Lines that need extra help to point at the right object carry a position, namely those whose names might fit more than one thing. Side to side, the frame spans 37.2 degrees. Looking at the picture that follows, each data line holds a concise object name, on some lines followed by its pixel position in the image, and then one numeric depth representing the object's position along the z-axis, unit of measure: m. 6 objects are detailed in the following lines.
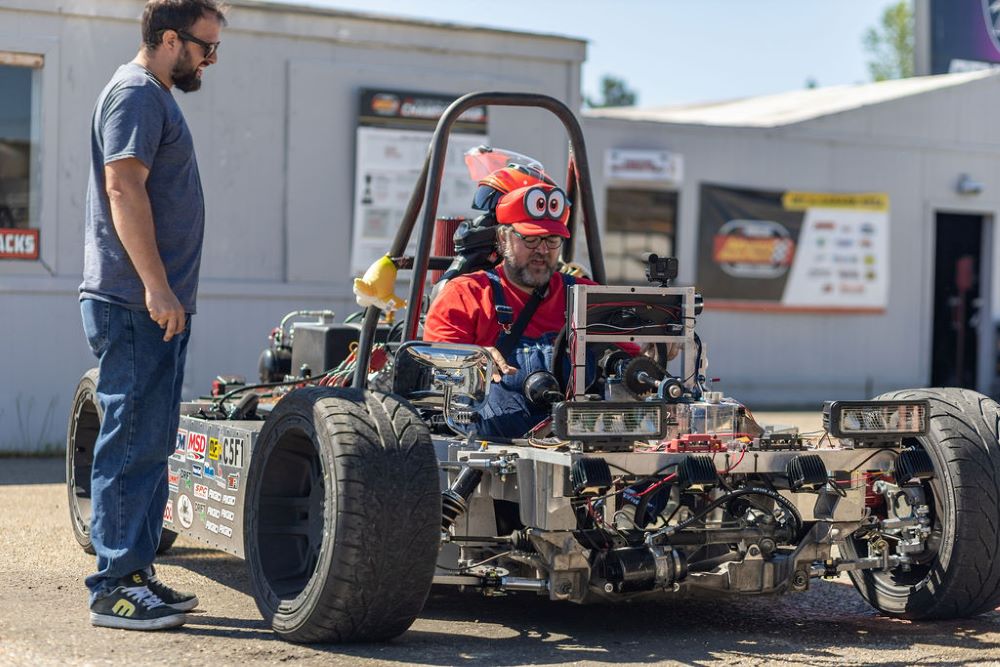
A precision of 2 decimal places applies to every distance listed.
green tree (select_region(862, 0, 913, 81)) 58.59
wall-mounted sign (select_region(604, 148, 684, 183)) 16.28
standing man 5.11
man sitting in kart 5.95
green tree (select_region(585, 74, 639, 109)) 78.00
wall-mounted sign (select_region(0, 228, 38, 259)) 11.52
